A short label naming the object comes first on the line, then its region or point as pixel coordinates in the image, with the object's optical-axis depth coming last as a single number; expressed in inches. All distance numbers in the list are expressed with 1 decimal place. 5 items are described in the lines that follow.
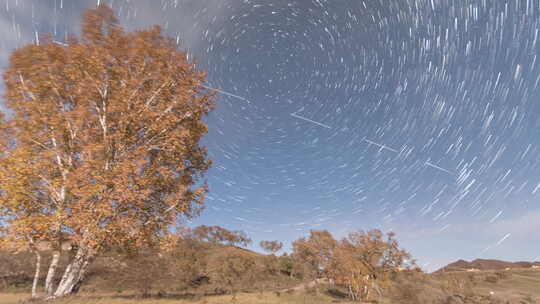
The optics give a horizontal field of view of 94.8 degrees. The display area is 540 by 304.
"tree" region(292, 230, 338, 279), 1688.0
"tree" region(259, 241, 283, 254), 4195.4
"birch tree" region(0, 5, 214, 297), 427.5
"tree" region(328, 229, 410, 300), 1235.4
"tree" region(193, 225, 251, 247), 4117.1
